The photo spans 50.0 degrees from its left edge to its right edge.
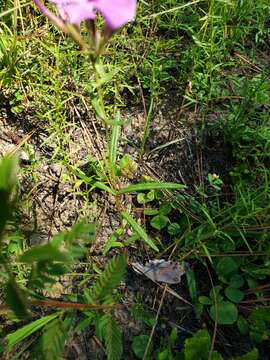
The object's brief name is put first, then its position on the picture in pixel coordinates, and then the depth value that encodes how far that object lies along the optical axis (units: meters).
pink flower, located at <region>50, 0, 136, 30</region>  0.15
